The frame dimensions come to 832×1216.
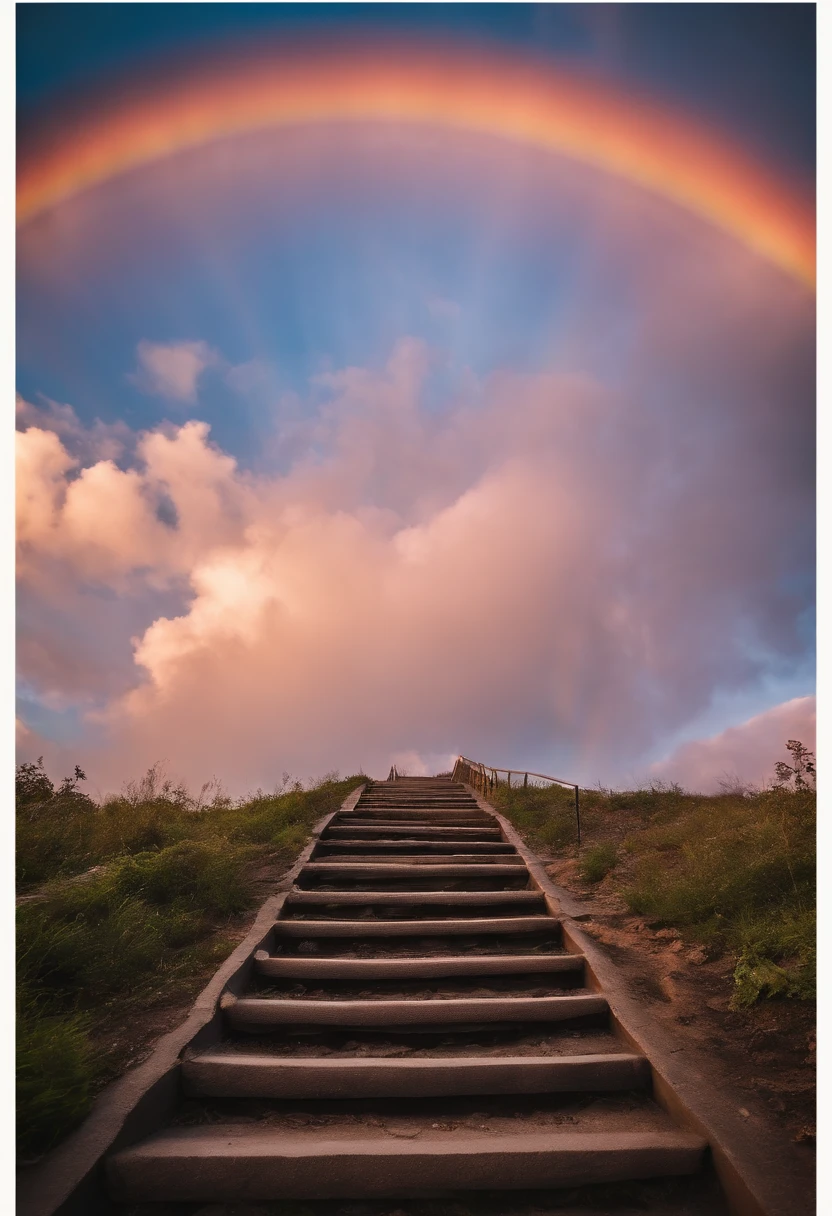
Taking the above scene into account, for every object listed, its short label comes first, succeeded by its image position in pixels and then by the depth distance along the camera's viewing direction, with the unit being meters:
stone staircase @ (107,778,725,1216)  2.48
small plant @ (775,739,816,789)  5.58
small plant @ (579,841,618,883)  6.16
